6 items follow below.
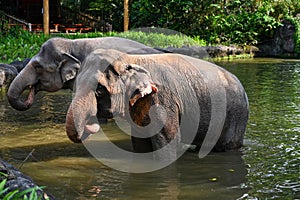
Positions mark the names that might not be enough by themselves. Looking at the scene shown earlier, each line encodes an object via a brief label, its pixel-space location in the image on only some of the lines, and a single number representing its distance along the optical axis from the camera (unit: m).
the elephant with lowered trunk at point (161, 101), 5.35
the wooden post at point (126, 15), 24.02
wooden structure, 26.93
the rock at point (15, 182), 3.64
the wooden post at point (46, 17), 20.12
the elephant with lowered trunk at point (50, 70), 6.85
